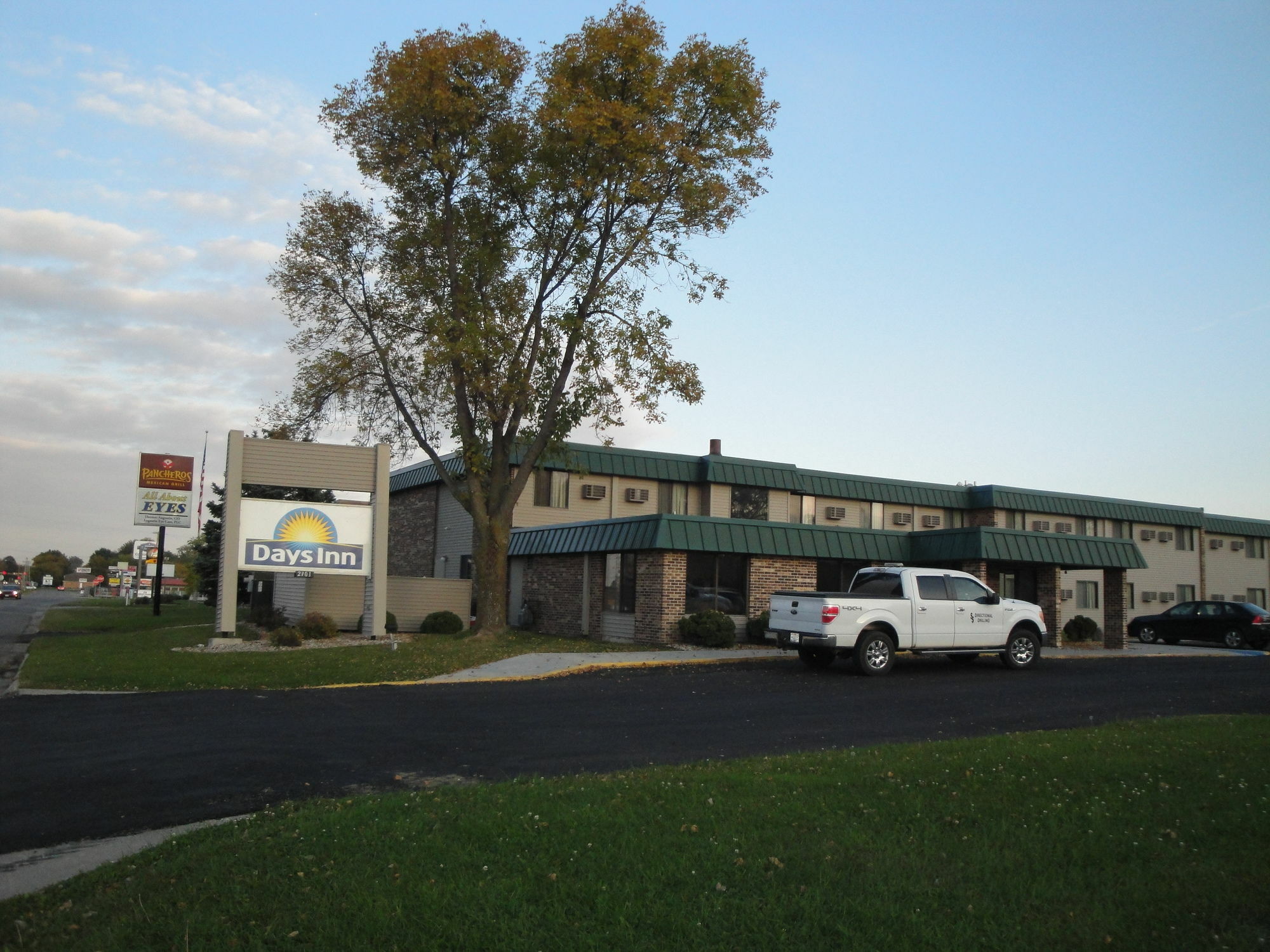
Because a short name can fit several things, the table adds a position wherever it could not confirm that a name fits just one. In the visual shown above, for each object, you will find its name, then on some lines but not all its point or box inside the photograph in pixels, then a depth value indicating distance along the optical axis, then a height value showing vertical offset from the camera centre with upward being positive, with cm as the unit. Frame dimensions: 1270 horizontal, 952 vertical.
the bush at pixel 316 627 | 2522 -129
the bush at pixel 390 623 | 2856 -128
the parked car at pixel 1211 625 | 3016 -83
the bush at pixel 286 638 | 2370 -147
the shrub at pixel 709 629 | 2370 -103
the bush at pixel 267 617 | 3025 -133
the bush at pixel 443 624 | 2844 -127
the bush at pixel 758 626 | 2492 -99
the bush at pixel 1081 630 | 2864 -99
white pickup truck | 1848 -58
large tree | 2456 +918
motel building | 2534 +130
